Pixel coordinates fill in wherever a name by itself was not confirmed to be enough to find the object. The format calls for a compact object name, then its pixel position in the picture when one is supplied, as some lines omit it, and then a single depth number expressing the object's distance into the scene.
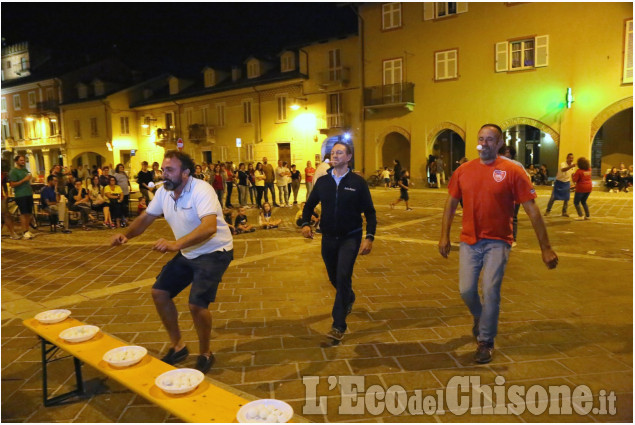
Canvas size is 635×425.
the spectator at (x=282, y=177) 16.94
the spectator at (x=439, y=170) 24.33
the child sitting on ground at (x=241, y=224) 11.22
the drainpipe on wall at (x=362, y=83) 26.81
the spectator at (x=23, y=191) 10.47
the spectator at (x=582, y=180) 11.49
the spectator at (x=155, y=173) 15.06
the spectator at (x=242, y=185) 17.08
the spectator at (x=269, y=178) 16.59
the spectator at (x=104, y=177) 13.13
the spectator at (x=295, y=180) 17.77
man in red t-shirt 3.72
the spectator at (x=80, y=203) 12.56
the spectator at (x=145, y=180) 13.81
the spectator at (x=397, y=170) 25.19
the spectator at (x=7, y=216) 10.95
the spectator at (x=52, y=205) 11.87
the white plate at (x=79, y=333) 3.29
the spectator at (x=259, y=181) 16.14
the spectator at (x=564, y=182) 11.70
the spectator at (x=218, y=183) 15.90
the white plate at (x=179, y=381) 2.55
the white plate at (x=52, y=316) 3.65
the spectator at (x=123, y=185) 12.97
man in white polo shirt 3.70
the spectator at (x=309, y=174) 17.38
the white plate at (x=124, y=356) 2.91
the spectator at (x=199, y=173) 14.93
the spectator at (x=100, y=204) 12.60
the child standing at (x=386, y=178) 25.64
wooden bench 2.41
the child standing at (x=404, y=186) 14.80
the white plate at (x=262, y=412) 2.22
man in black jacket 4.32
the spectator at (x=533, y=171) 22.80
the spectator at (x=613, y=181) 19.73
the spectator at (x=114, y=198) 12.46
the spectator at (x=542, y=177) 22.81
